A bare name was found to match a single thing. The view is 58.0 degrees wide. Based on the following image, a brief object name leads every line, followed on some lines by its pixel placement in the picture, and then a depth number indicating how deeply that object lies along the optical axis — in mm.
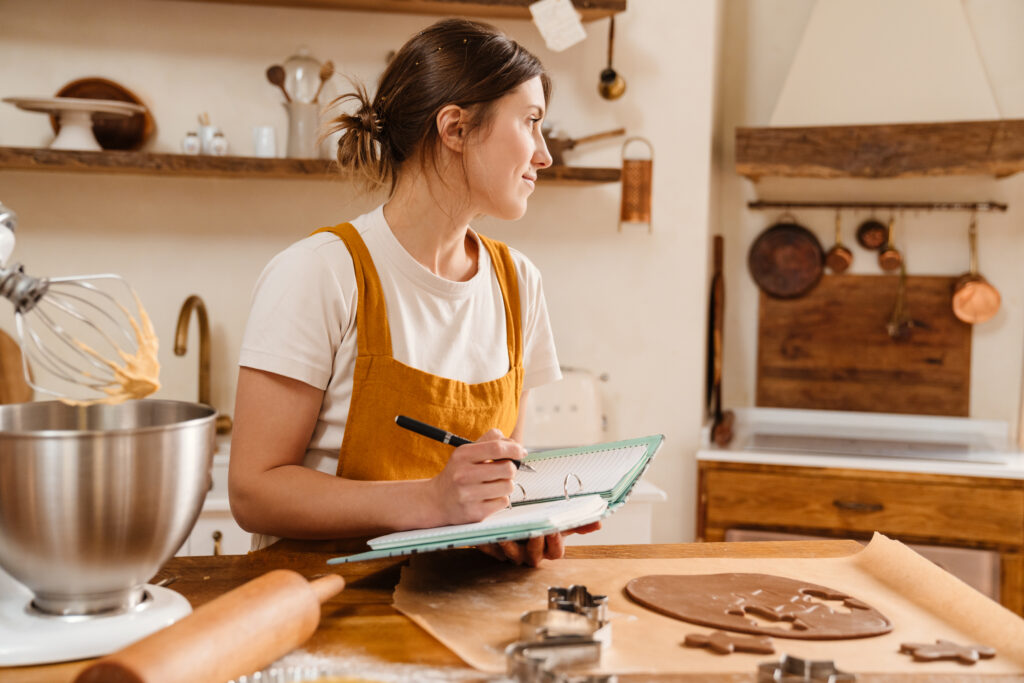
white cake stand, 2297
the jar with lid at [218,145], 2447
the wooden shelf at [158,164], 2344
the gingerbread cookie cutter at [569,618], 803
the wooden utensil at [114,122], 2455
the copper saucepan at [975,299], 2916
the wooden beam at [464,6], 2484
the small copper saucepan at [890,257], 2996
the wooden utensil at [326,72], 2396
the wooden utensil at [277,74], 2480
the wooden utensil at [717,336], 2896
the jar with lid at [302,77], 2477
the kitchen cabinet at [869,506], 2410
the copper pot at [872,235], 3008
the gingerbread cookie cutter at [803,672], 735
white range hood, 2809
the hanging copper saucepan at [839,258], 3035
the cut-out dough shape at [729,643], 802
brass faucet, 2502
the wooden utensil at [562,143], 2578
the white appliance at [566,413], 2582
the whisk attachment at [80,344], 700
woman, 1155
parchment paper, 792
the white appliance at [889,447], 2428
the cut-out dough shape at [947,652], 802
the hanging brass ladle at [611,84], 2645
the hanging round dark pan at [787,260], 3061
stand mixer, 706
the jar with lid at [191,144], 2447
